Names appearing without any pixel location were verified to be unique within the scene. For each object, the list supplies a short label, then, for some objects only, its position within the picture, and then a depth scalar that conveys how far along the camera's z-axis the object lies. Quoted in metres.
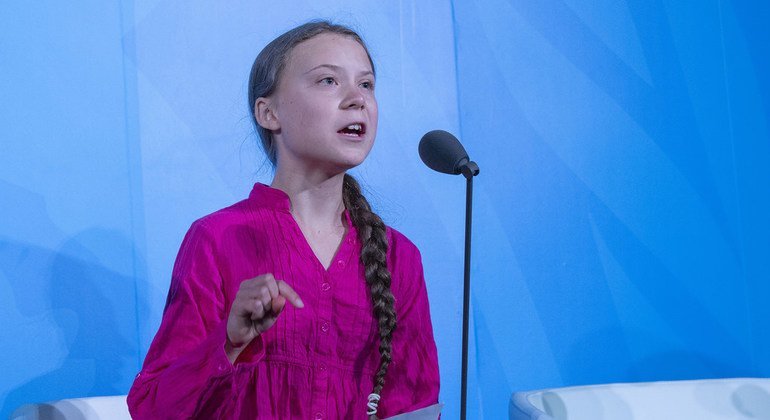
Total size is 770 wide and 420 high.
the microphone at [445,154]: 3.93
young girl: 3.96
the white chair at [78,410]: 4.05
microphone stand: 3.89
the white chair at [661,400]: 4.27
